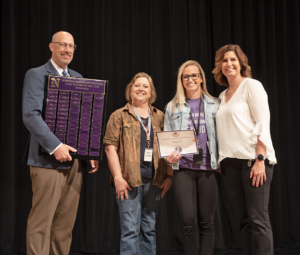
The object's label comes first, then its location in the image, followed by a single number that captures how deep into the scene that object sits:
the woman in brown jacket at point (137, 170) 2.29
